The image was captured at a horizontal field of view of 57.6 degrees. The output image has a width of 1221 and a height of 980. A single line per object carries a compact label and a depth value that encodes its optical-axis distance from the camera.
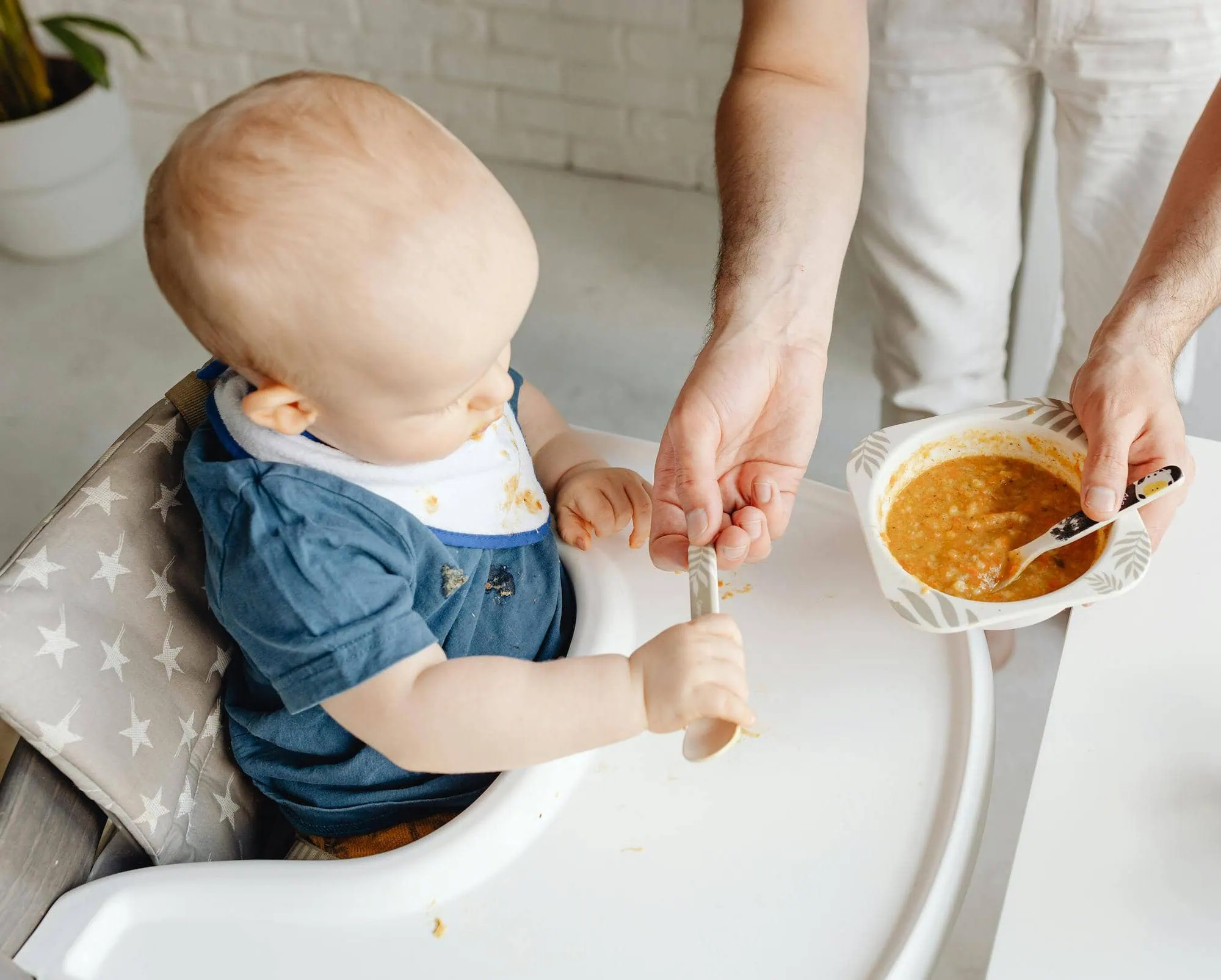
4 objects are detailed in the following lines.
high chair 0.70
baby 0.62
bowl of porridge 0.83
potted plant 2.01
